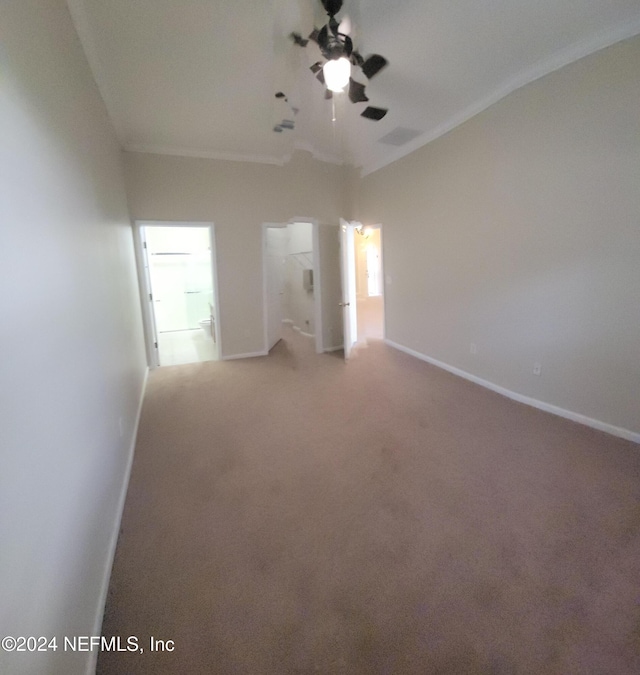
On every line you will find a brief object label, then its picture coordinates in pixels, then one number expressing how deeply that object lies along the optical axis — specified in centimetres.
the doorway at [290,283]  518
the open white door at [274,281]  536
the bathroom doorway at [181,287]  683
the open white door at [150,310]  440
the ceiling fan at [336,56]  196
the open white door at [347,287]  459
